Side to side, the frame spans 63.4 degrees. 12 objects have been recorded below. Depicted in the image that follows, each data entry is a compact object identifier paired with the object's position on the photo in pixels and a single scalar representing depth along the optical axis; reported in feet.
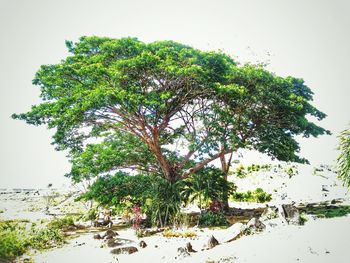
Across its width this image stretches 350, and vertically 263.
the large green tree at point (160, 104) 40.50
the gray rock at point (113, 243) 34.71
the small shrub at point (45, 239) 36.70
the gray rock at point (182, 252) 27.11
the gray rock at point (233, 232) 30.17
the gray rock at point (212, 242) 29.21
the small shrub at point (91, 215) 61.05
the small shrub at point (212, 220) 45.11
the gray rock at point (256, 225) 31.12
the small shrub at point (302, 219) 31.40
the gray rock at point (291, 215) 31.48
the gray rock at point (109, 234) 39.12
